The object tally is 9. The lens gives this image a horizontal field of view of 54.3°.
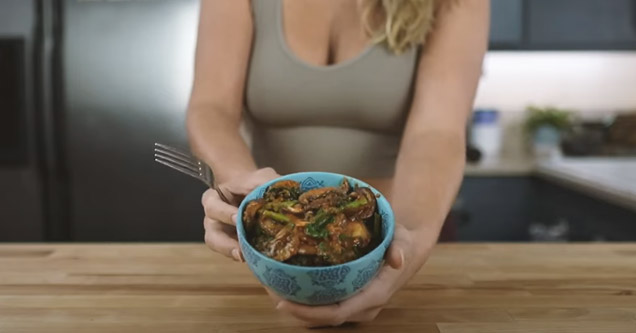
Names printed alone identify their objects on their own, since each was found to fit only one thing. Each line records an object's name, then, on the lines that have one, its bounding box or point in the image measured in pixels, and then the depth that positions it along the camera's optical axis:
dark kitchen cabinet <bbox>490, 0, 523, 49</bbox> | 2.62
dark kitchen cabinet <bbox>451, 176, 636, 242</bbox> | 2.38
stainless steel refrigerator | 2.28
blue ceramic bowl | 0.56
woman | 0.93
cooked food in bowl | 0.58
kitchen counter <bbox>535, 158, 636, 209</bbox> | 1.97
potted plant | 2.77
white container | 2.86
